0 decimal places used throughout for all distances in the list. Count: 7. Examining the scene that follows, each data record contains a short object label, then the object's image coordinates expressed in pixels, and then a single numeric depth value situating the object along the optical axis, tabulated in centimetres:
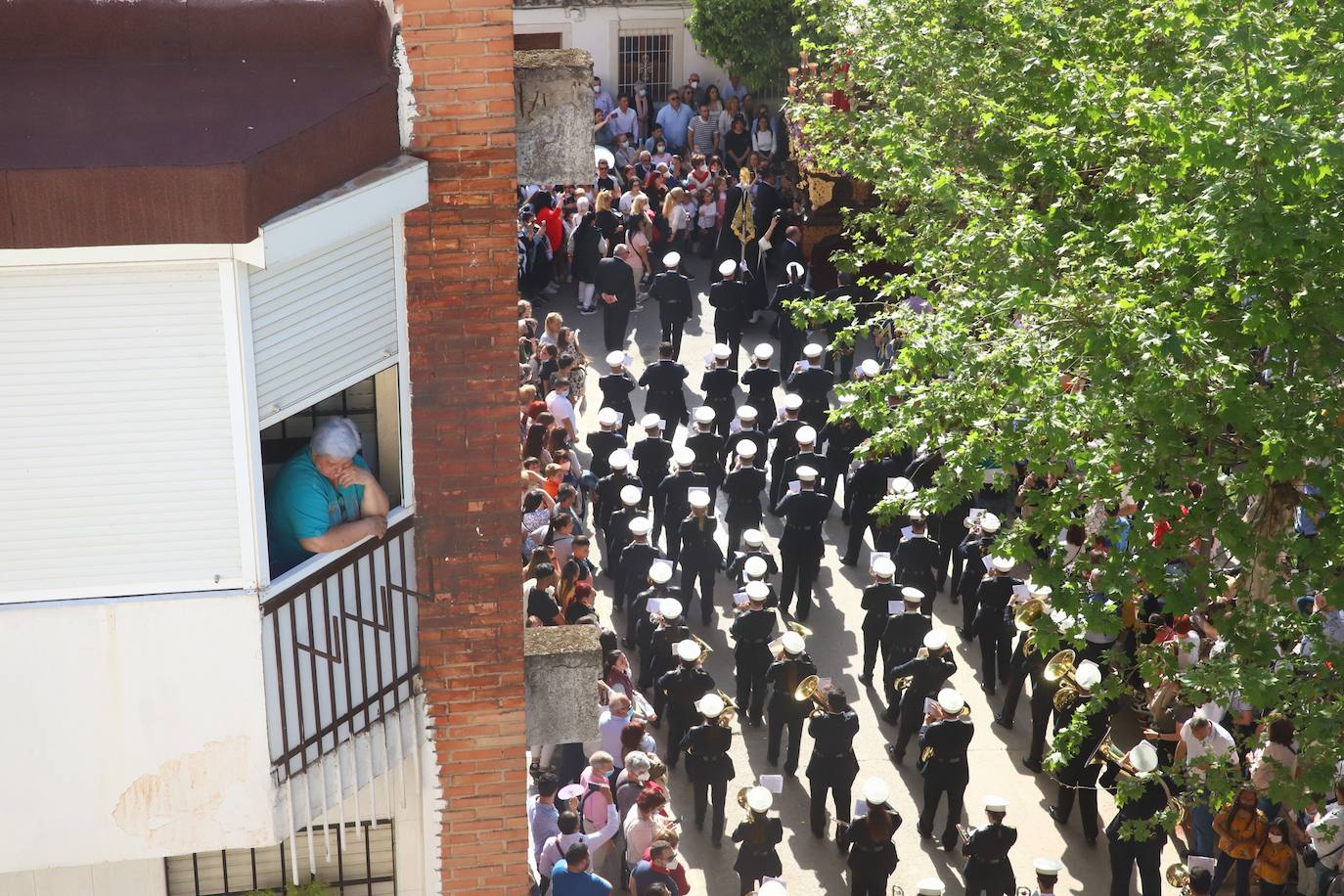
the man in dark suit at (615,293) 2078
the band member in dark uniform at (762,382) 1825
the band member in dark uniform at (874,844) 1165
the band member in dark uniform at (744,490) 1616
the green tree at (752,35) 2692
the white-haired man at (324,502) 710
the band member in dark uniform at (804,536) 1543
